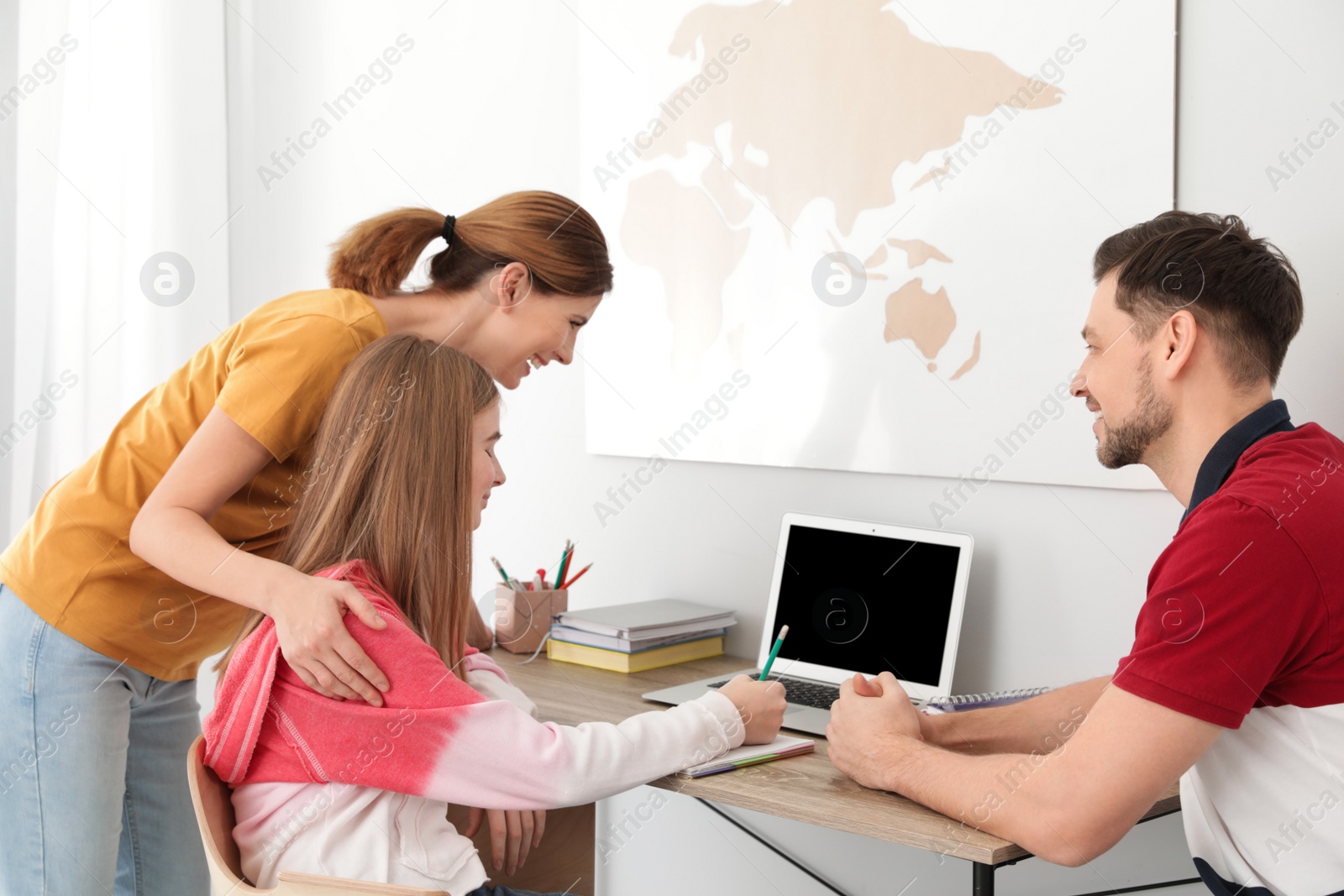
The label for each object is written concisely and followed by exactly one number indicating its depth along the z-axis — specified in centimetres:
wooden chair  105
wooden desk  111
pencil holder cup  202
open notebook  130
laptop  166
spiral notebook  147
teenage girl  115
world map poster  157
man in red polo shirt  101
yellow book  186
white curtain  247
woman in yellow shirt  130
